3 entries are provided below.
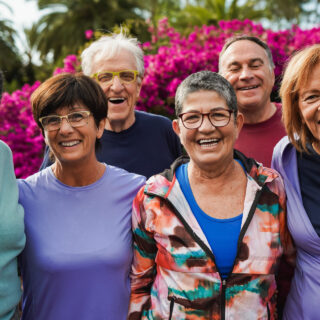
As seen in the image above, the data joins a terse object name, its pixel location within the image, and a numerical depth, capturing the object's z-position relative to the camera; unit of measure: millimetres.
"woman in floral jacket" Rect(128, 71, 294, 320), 2203
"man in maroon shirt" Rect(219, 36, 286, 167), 3480
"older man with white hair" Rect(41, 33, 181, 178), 3428
